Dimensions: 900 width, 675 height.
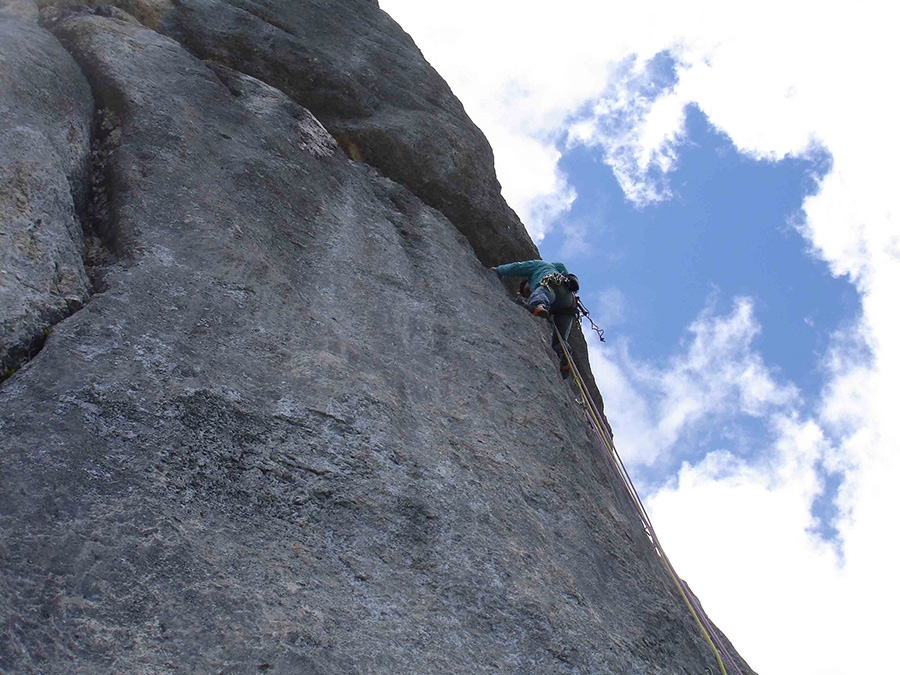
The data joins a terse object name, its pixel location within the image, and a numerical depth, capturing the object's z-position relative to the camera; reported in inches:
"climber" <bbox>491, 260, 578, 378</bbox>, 342.3
